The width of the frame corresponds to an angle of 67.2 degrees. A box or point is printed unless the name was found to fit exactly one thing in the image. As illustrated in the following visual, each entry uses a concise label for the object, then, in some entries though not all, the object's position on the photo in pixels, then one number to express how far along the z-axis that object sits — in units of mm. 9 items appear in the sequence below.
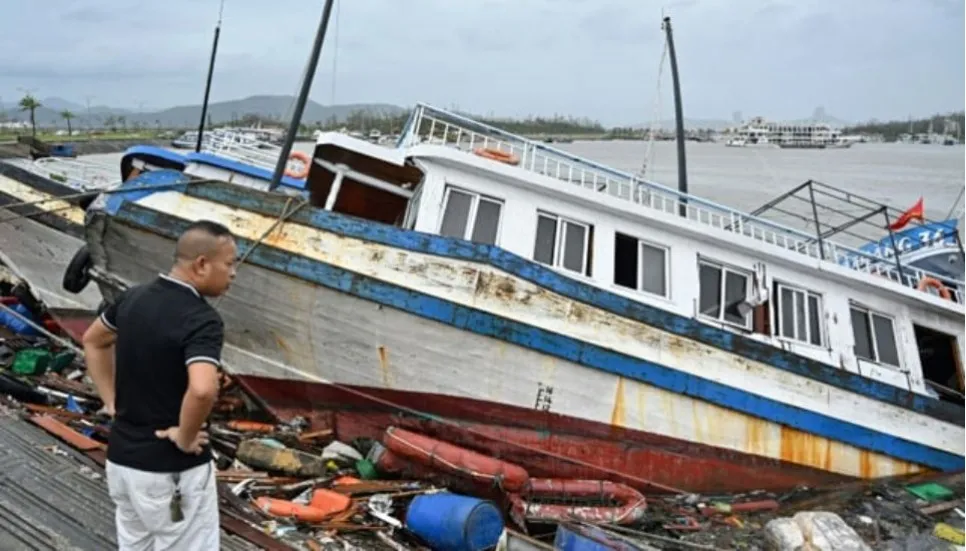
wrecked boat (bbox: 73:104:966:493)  6977
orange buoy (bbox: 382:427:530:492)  6844
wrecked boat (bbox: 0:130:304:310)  10453
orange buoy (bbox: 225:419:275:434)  8094
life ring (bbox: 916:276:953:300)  8906
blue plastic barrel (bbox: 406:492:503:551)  5949
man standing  2809
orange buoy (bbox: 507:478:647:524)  6766
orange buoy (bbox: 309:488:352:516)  6254
